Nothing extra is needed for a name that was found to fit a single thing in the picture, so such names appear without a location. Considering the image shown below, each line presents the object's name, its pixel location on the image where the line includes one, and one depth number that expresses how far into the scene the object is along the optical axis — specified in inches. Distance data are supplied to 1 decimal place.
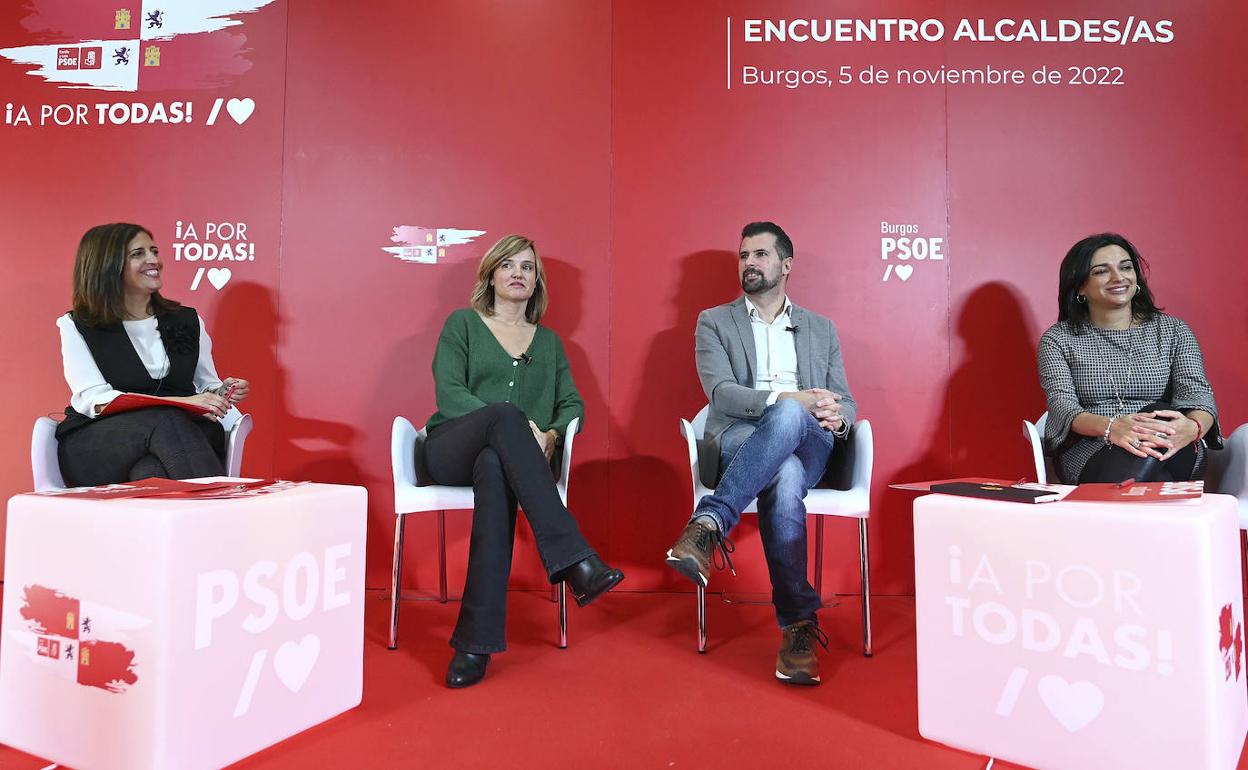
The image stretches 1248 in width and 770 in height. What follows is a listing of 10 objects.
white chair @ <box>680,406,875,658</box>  92.6
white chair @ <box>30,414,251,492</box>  91.9
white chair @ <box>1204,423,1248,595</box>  91.4
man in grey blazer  85.7
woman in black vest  91.6
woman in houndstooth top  94.6
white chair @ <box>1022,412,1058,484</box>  98.6
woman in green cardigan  83.5
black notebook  60.7
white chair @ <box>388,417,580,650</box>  93.4
